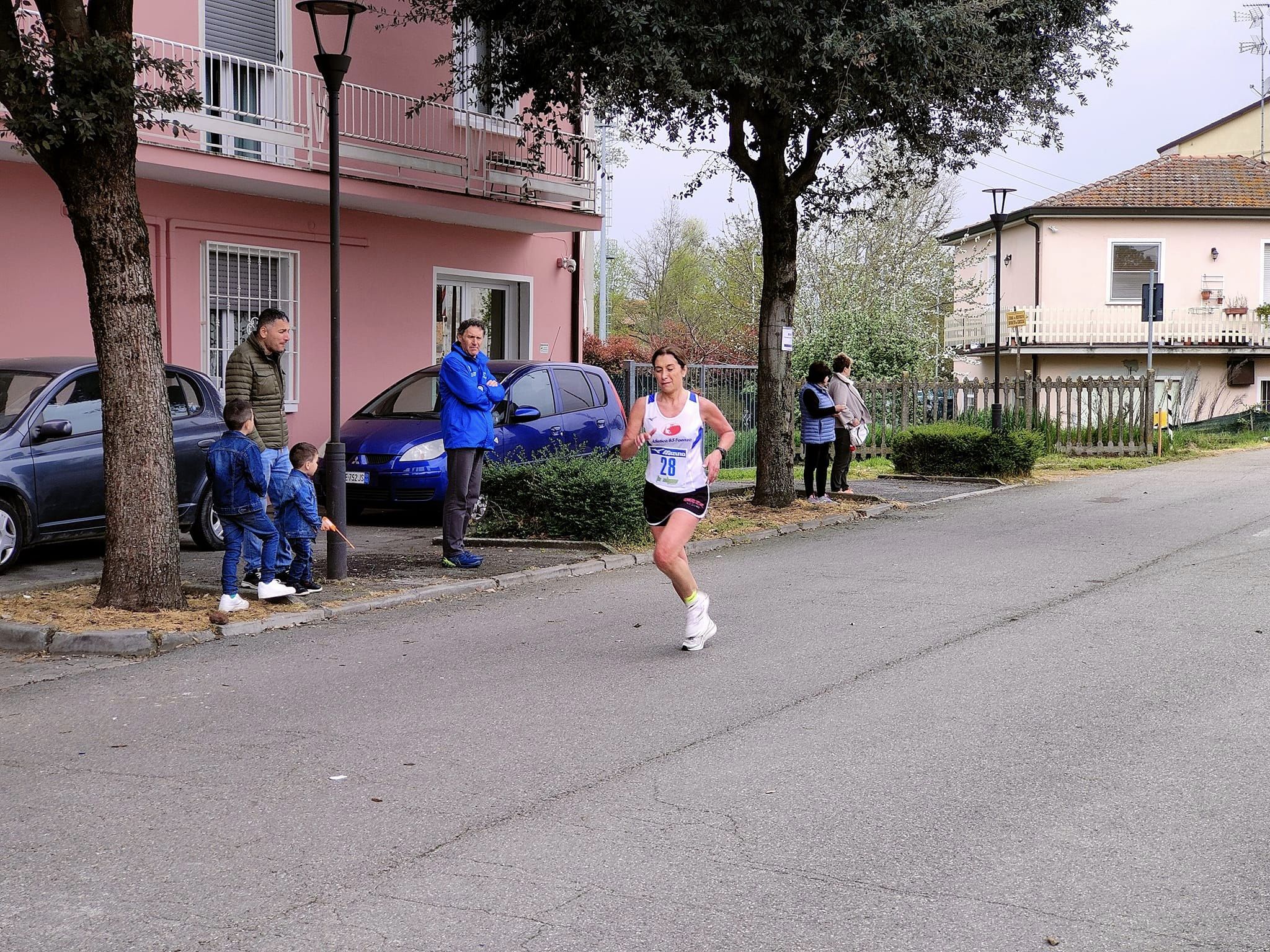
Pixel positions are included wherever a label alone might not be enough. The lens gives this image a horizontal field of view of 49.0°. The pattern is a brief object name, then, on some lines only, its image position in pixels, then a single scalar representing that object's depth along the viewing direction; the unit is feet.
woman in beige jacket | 59.47
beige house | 120.57
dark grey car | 35.22
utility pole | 66.80
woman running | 27.55
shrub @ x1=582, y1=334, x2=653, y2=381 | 119.55
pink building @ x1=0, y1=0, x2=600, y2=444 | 49.47
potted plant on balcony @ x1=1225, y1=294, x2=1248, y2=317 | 120.47
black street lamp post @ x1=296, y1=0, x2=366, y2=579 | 34.60
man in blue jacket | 37.22
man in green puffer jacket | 33.83
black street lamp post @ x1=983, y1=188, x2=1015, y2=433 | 79.56
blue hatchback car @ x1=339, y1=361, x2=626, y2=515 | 47.16
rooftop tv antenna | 147.02
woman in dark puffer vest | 55.36
